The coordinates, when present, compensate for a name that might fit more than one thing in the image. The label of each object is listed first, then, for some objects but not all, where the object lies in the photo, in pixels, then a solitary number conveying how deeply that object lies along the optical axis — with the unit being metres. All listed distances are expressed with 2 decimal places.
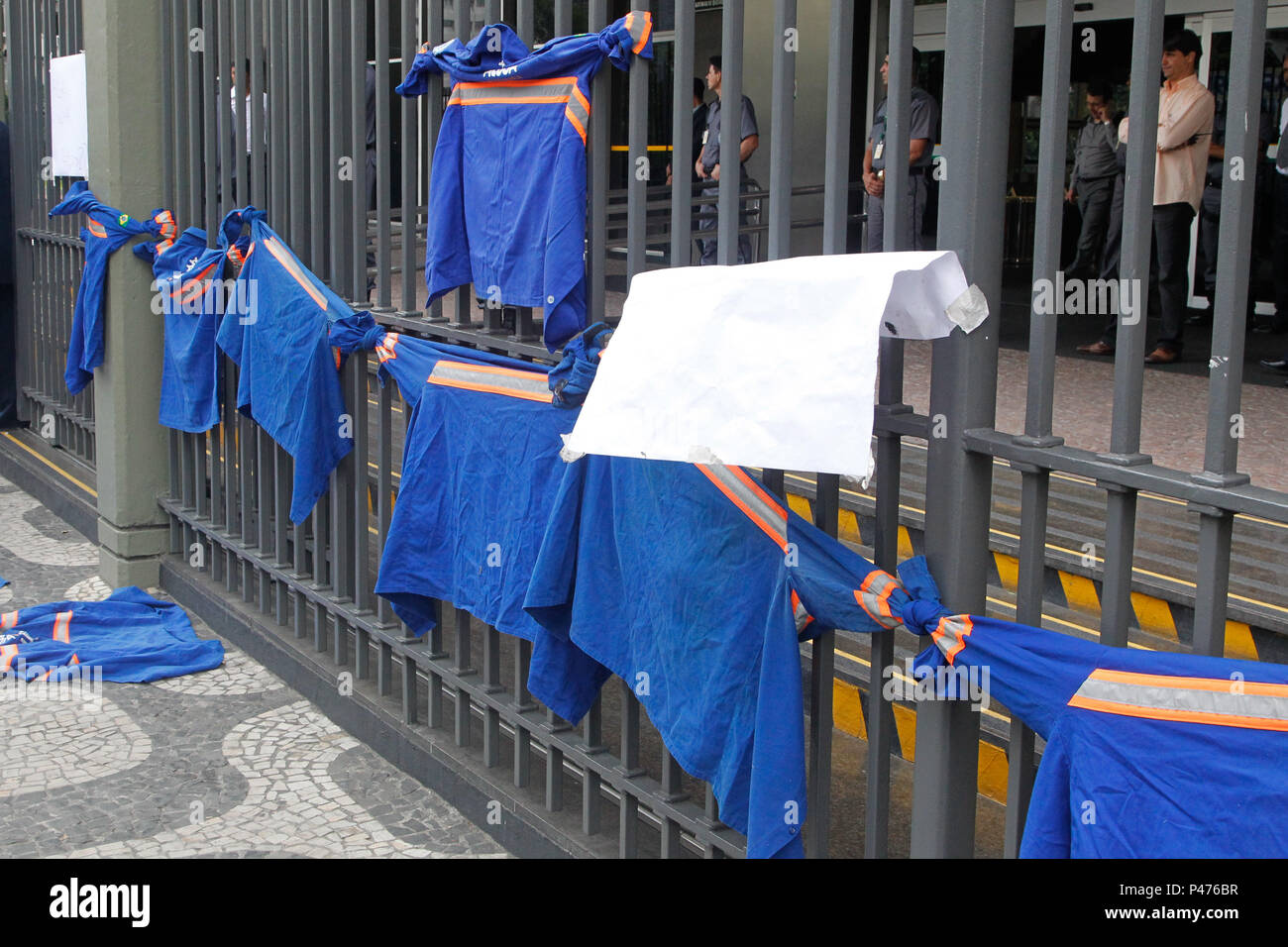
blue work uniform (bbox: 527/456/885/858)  2.92
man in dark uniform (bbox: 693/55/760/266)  8.45
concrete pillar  6.17
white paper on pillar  6.93
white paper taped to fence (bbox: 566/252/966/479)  2.46
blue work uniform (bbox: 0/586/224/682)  5.45
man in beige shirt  7.83
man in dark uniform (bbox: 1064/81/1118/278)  9.62
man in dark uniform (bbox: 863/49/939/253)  7.16
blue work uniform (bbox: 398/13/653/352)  3.62
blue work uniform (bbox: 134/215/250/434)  5.83
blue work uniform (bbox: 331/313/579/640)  3.84
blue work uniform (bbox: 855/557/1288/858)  2.19
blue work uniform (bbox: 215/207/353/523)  4.89
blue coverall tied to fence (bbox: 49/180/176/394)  6.27
